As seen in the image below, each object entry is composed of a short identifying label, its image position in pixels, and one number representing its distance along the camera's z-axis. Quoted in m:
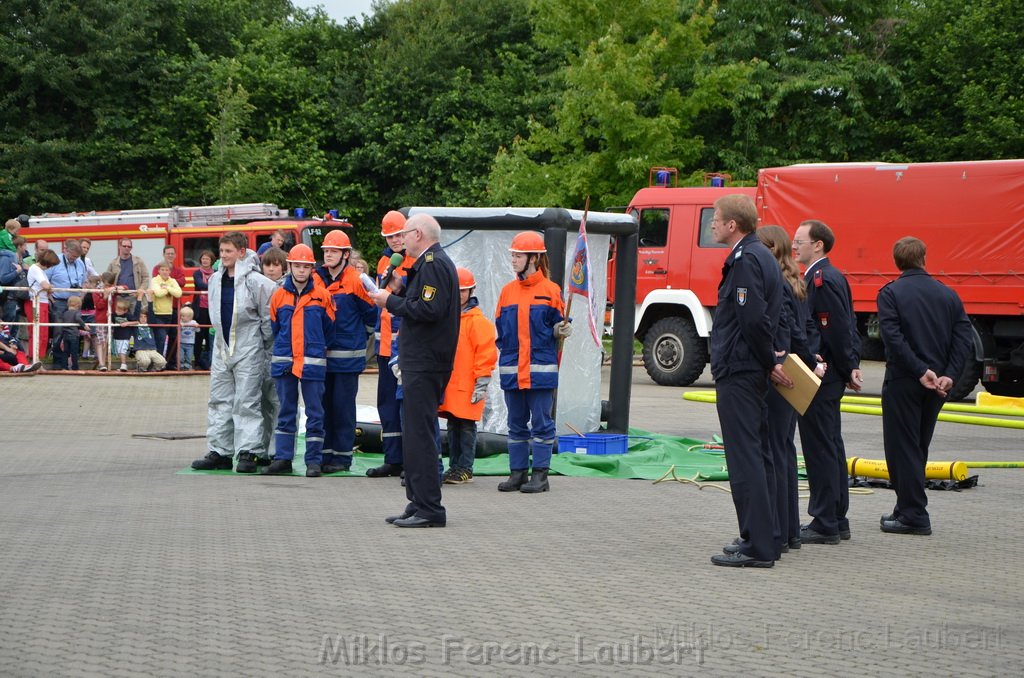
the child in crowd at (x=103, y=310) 21.03
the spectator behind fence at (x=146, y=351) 21.33
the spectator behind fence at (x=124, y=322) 21.20
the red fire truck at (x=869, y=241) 19.11
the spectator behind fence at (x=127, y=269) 22.22
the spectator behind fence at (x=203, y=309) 22.34
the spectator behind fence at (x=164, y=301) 21.64
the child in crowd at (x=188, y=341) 21.84
